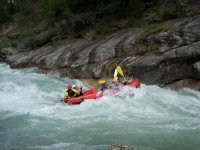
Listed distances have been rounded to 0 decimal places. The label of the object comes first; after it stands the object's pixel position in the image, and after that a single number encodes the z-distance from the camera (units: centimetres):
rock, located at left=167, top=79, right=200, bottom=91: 1565
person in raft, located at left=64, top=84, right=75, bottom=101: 1534
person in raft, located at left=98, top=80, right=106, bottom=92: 1518
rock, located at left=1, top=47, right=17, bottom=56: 2878
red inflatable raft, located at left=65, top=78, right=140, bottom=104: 1501
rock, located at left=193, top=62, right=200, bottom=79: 1519
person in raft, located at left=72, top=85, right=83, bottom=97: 1544
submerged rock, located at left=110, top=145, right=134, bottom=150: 897
